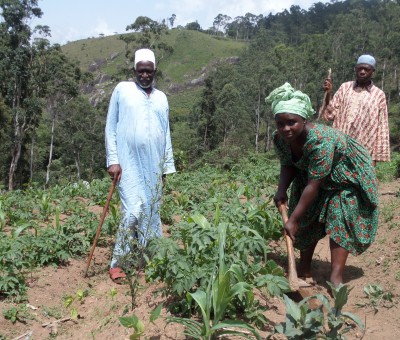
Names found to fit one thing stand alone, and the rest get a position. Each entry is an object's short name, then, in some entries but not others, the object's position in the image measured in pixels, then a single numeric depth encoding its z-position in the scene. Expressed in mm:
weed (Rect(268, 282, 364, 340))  1903
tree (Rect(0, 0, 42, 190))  22984
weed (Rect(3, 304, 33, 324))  2723
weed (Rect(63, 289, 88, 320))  2956
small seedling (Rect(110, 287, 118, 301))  2953
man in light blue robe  3318
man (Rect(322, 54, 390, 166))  3945
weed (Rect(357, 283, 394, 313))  2758
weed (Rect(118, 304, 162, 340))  2199
